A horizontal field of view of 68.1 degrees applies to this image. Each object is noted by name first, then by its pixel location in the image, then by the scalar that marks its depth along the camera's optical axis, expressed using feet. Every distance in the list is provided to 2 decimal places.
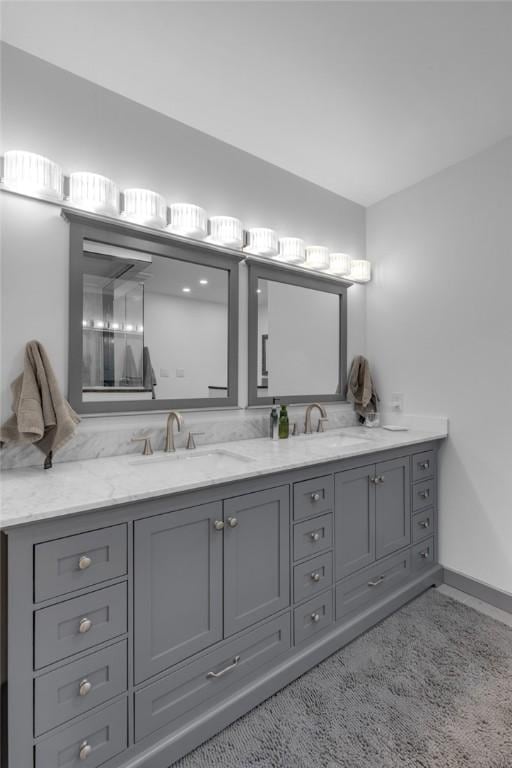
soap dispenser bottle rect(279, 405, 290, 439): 7.18
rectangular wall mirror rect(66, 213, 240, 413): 5.45
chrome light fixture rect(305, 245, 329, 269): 8.02
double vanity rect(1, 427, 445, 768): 3.34
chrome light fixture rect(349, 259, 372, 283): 8.93
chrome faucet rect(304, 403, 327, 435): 7.91
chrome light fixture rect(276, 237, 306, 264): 7.55
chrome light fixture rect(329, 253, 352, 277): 8.46
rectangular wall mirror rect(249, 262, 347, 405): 7.34
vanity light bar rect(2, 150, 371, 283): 4.77
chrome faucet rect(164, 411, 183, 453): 5.95
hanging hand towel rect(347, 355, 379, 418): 8.77
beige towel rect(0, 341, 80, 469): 4.52
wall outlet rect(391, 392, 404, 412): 8.61
